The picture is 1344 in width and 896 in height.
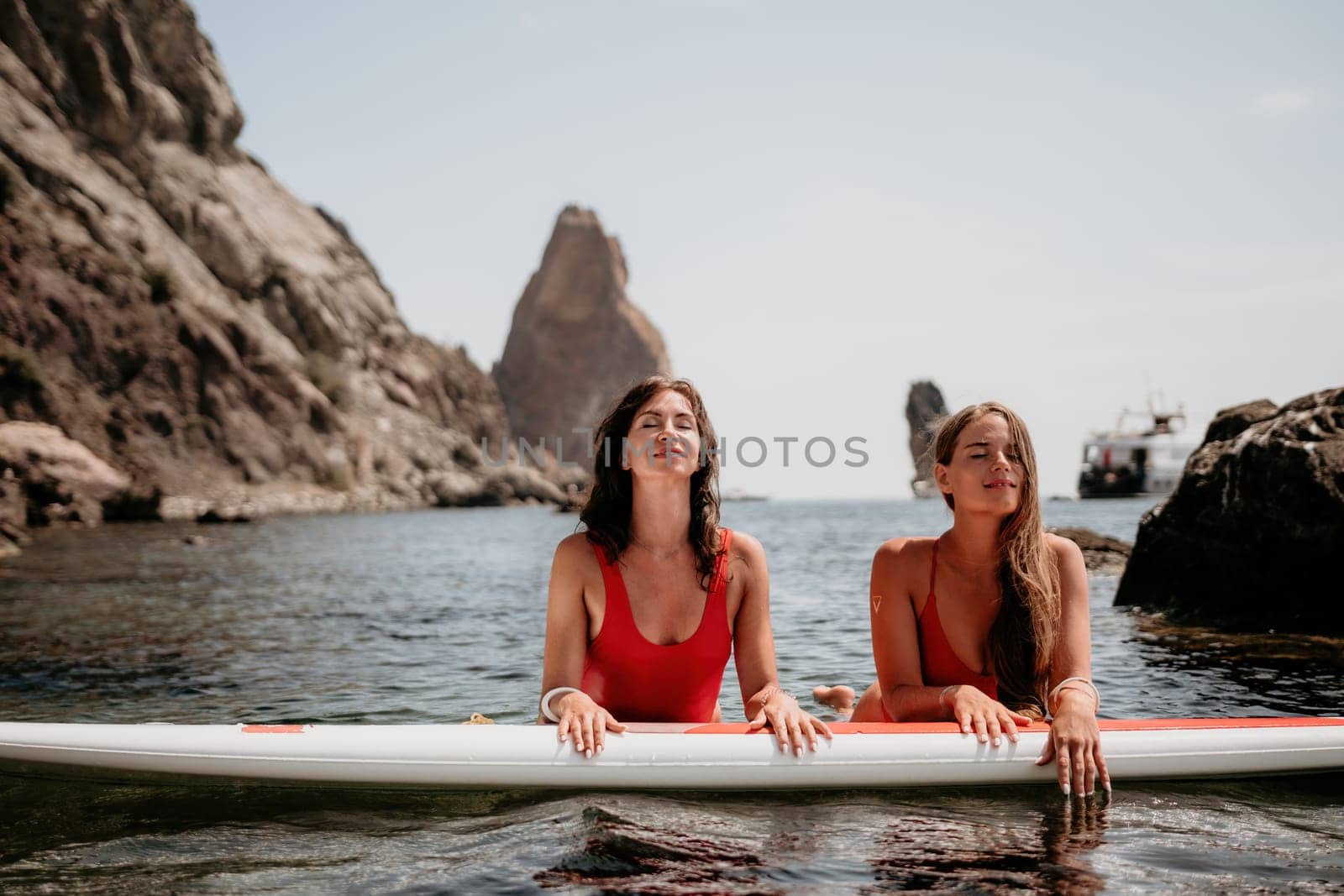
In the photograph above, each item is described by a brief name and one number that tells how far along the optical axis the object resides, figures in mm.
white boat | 80438
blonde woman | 4598
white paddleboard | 4422
